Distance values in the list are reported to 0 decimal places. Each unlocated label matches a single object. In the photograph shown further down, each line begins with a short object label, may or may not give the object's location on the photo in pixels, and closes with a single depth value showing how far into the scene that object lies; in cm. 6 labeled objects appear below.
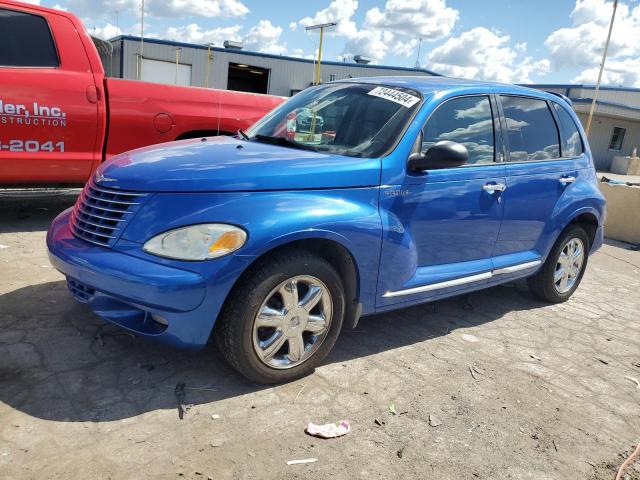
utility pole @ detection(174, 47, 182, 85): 2783
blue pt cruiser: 265
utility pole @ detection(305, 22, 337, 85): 1533
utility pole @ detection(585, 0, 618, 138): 1445
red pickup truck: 502
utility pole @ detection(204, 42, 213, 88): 2930
